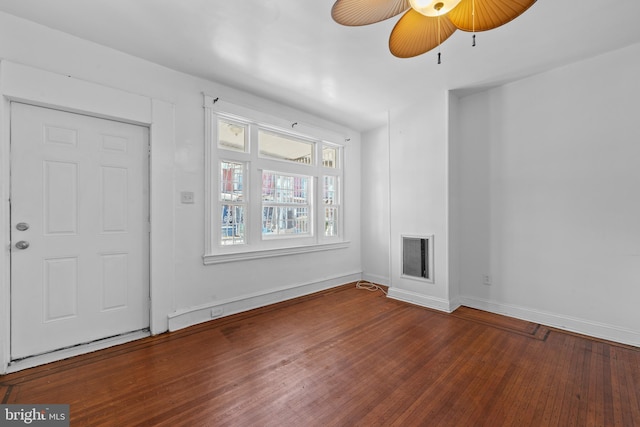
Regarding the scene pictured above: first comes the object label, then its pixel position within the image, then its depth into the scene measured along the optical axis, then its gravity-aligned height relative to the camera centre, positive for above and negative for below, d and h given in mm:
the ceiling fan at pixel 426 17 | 1357 +1067
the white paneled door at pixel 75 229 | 2270 -102
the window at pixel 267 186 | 3334 +426
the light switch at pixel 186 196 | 3033 +225
